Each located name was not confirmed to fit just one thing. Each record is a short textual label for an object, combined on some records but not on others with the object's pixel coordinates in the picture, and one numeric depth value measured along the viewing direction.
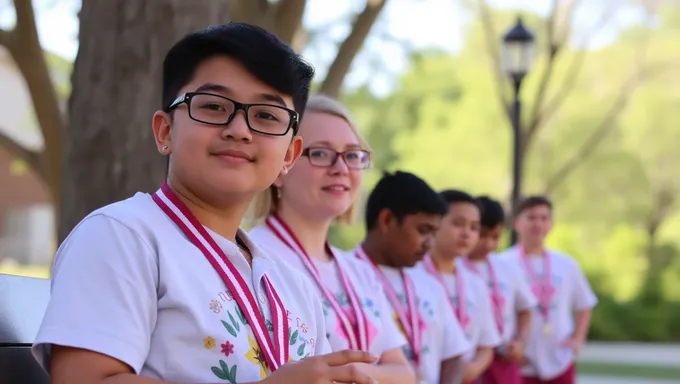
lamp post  13.49
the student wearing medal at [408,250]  5.02
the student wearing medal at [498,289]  7.63
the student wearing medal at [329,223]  3.89
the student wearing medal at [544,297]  9.15
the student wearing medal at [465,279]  6.55
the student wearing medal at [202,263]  2.12
